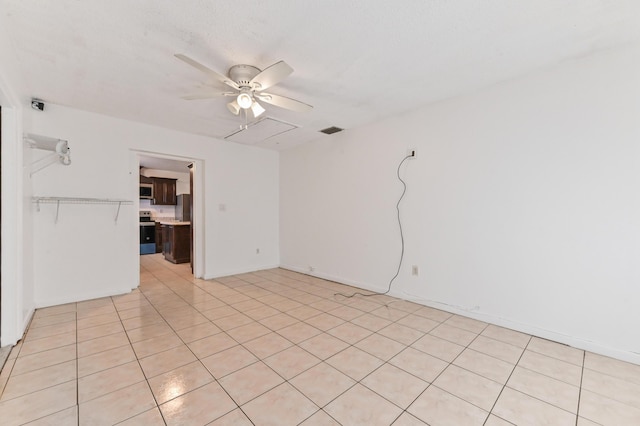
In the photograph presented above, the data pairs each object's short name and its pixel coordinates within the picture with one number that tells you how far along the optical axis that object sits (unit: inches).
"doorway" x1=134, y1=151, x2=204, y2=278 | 179.0
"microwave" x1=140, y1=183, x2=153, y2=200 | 285.6
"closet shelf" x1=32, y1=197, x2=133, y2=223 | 122.1
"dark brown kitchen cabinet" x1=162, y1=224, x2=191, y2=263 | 228.8
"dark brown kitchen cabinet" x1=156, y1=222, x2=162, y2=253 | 294.6
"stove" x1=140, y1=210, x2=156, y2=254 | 284.8
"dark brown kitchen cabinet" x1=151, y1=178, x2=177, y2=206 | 295.4
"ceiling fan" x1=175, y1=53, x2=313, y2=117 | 79.8
